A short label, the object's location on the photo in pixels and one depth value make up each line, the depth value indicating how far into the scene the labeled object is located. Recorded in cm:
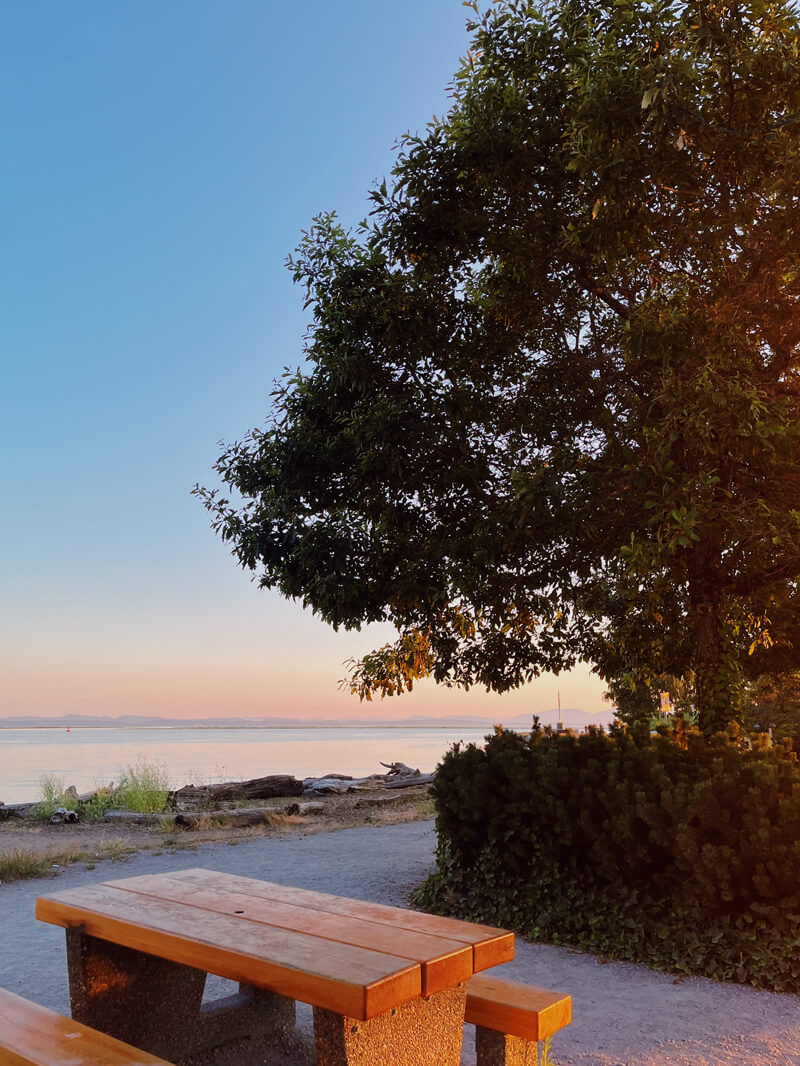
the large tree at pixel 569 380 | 621
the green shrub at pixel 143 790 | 1392
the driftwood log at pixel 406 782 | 1756
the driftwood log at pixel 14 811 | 1341
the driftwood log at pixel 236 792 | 1498
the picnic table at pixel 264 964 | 271
